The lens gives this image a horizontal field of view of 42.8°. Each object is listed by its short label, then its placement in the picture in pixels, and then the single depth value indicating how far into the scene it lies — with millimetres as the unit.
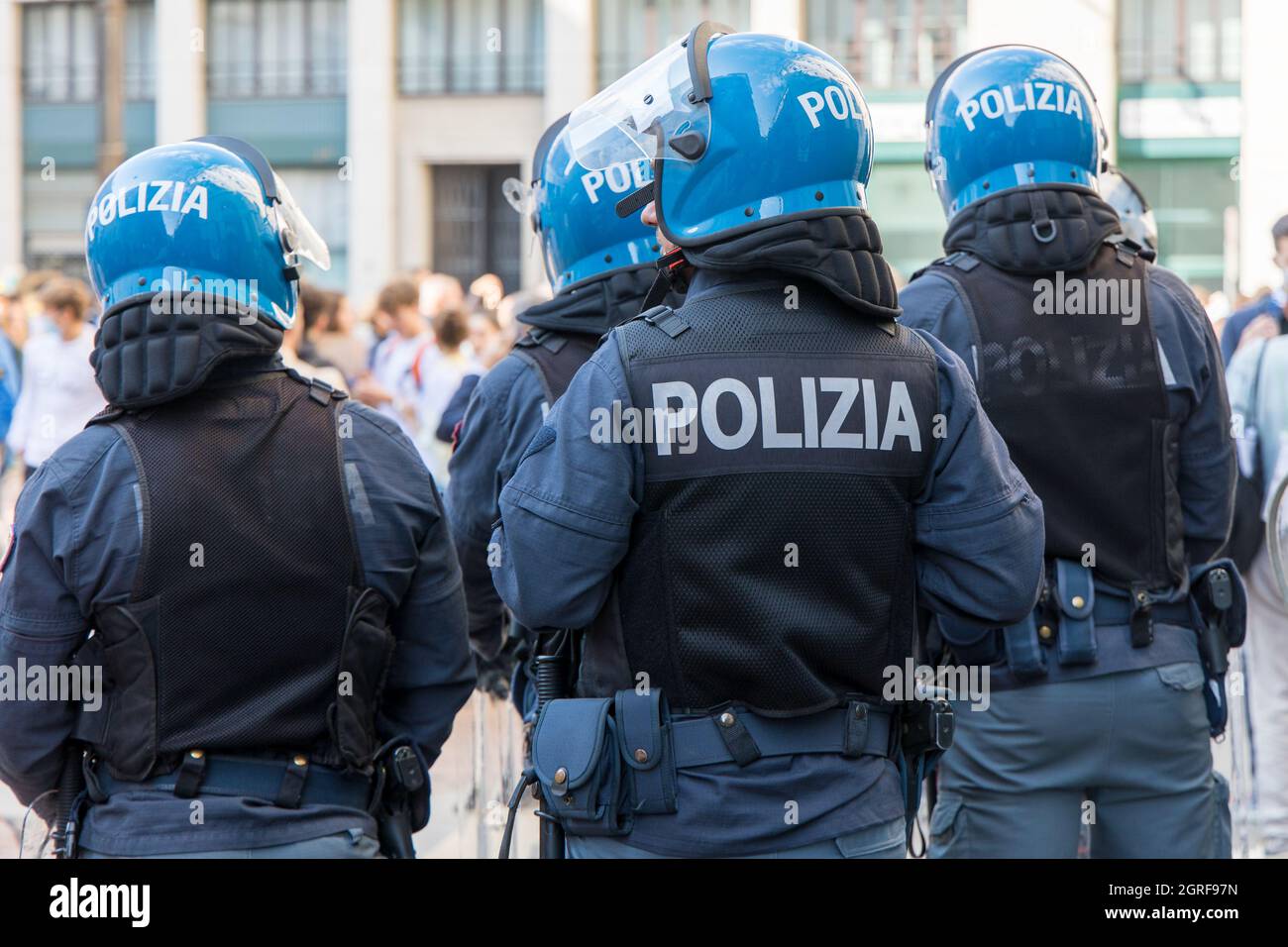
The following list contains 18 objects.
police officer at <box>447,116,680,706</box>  3781
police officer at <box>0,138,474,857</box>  2730
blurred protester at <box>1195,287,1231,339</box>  12675
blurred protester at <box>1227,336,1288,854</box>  5383
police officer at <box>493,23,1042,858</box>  2588
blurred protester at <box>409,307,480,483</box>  8883
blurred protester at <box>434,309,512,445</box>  5398
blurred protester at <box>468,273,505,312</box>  12320
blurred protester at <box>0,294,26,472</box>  9688
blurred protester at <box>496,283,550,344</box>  8586
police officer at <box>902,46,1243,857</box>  3506
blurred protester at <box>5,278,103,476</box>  9125
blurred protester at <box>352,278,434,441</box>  9768
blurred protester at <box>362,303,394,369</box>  10383
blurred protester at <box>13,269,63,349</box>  11609
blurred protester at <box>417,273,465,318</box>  9832
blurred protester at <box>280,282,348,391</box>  7383
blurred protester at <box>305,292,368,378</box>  8641
